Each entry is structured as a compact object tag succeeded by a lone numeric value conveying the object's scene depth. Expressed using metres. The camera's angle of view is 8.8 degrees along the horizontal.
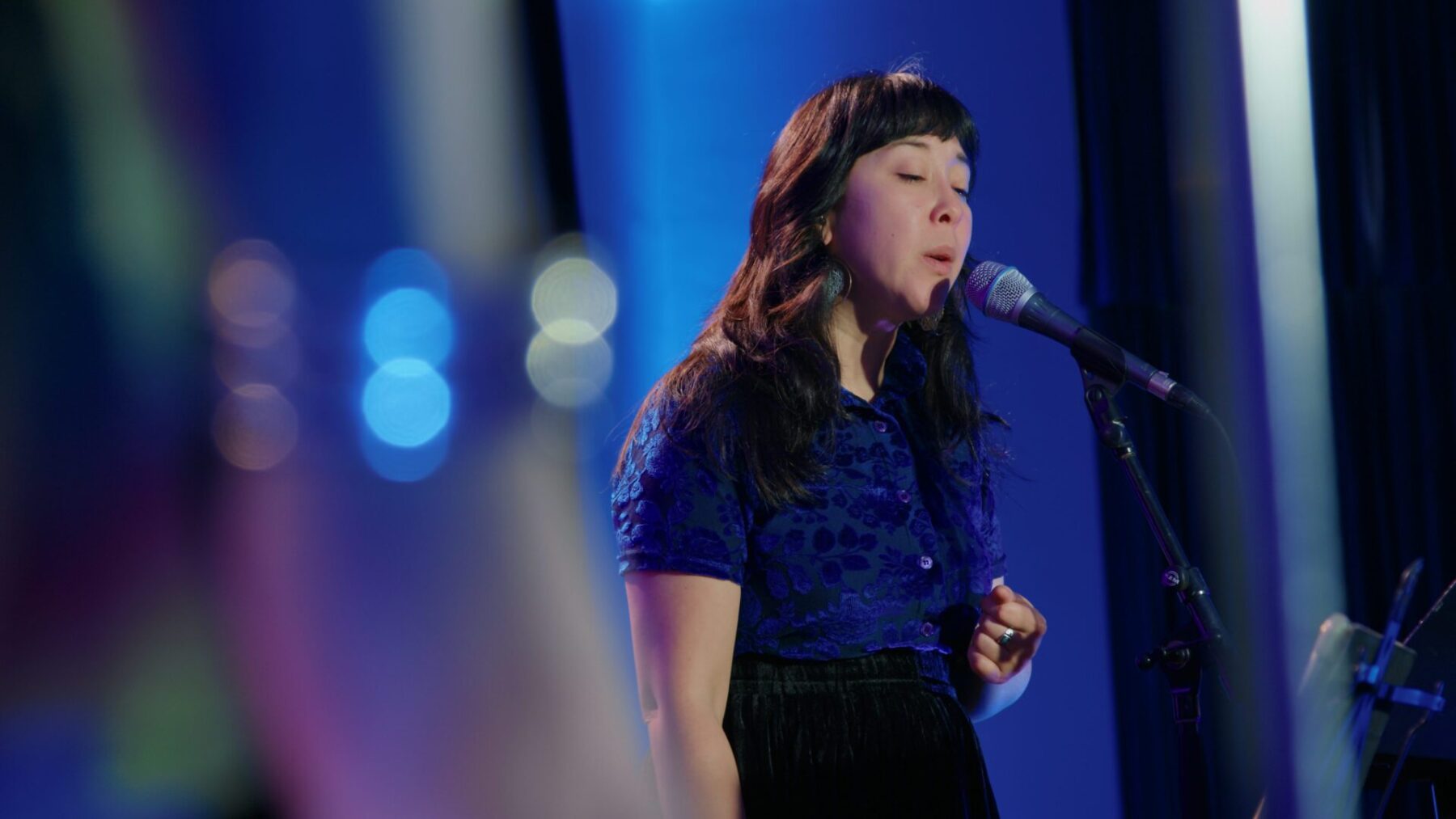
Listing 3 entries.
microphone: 7.39
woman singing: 7.36
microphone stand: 7.36
